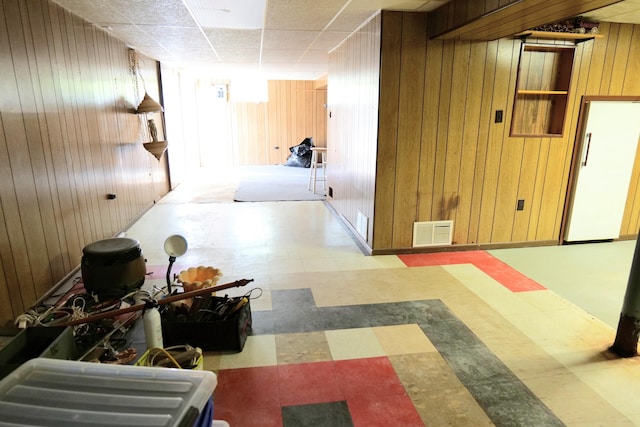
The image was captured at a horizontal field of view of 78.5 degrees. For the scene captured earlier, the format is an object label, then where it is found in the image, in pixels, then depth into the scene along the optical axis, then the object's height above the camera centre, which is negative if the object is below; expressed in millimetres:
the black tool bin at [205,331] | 2271 -1201
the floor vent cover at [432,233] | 3961 -1104
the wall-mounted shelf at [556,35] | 3652 +800
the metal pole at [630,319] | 2190 -1098
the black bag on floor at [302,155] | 10055 -856
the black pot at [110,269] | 2727 -1026
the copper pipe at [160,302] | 1983 -931
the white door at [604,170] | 4016 -483
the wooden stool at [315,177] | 6646 -1115
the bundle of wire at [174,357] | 1832 -1154
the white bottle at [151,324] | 2010 -1025
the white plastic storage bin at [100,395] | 1005 -742
